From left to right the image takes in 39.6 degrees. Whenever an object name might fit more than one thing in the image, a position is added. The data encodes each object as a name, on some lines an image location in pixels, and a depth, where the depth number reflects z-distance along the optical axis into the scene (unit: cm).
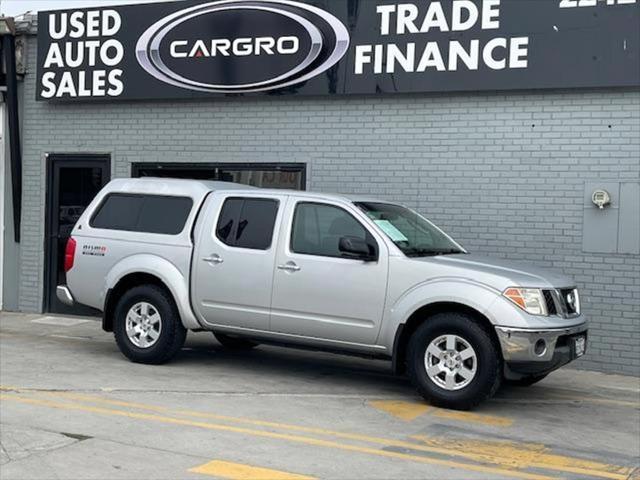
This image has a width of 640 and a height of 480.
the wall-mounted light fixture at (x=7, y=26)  1366
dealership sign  1056
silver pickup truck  797
